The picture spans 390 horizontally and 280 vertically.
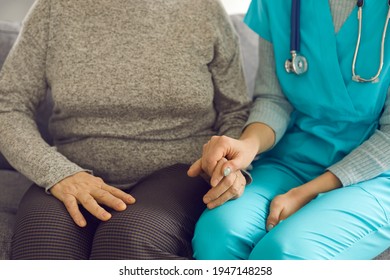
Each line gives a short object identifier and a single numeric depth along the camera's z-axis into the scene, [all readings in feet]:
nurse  6.74
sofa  7.18
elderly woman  7.13
